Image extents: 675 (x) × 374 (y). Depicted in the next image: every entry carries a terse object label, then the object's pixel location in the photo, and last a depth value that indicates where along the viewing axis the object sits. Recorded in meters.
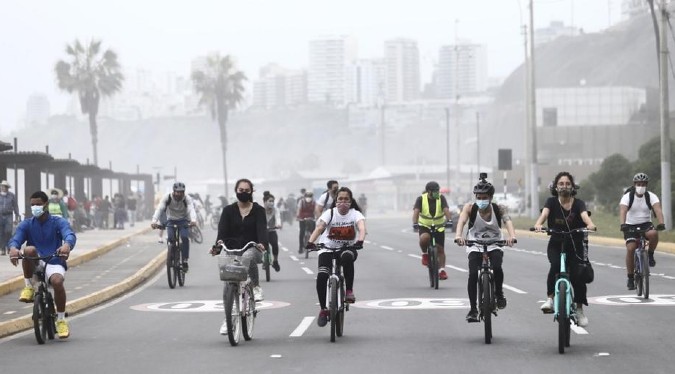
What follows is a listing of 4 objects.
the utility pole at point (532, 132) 58.06
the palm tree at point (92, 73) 92.75
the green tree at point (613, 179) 63.09
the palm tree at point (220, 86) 112.88
